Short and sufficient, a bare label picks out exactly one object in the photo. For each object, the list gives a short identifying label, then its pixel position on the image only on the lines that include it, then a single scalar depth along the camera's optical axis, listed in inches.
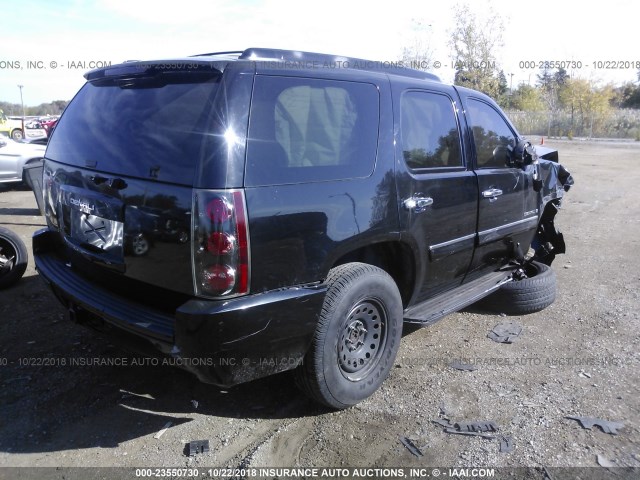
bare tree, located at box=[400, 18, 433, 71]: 1083.0
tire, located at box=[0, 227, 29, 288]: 200.3
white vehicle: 450.8
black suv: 99.4
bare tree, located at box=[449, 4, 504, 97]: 1172.5
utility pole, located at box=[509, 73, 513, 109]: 1932.2
